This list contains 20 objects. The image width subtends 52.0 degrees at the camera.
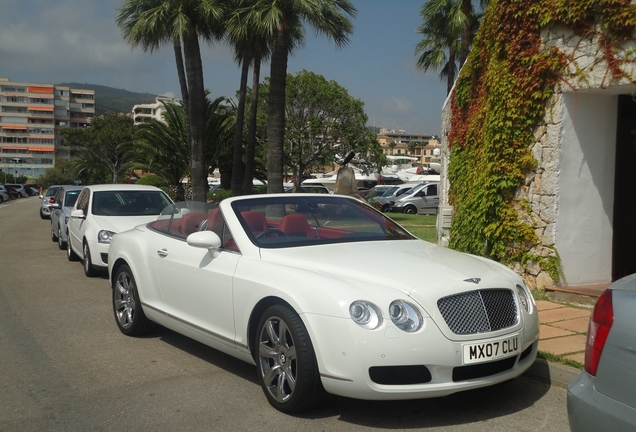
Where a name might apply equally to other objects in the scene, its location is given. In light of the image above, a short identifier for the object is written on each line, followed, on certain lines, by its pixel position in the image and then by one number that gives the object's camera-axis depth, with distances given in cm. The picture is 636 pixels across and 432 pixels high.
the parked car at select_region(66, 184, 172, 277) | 1087
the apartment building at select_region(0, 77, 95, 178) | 13700
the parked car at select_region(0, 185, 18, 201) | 6109
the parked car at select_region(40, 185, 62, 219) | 2859
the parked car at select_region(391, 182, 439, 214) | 3244
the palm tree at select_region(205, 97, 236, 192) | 3278
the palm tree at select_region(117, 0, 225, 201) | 2092
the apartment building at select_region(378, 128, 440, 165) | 15712
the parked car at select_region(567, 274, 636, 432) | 282
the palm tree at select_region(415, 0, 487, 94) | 2453
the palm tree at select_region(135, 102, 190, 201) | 3362
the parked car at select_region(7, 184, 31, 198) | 7501
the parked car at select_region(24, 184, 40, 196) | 8269
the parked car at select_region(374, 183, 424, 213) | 3291
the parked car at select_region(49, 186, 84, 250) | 1497
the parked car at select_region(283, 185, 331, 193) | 3831
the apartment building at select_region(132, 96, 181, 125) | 15540
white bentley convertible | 410
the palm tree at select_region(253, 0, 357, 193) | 1636
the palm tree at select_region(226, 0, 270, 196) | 2378
